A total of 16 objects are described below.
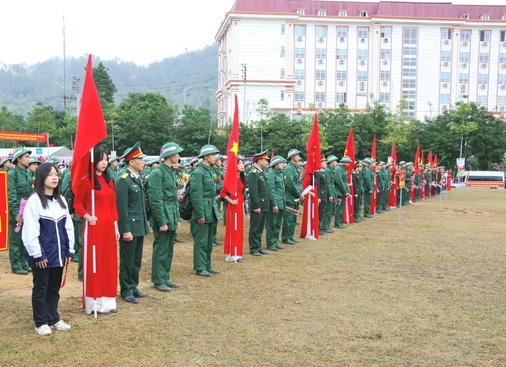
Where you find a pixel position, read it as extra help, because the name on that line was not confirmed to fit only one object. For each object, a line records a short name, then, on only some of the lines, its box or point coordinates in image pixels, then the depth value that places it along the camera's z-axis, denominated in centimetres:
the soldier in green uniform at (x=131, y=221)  681
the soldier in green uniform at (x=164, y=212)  740
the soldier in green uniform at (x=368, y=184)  1859
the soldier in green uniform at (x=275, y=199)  1141
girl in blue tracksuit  531
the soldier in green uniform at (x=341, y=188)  1544
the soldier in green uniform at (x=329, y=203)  1455
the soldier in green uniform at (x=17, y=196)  871
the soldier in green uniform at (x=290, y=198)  1234
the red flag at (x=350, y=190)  1644
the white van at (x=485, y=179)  4833
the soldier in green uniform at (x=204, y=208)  845
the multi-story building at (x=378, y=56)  6819
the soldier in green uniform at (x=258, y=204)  1082
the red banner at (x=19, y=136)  3065
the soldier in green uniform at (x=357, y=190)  1739
